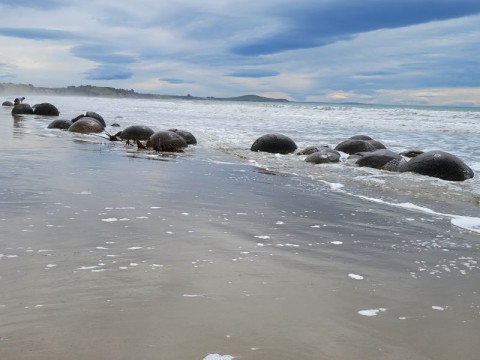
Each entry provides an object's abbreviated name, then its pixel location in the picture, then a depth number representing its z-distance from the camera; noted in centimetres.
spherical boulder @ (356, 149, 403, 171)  1047
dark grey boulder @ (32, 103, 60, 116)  2761
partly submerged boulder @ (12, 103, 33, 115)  2697
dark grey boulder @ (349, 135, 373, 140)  1563
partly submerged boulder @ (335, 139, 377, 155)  1341
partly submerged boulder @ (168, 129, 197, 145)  1496
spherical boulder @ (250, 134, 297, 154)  1364
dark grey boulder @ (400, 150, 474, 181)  961
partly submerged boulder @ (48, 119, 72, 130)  1831
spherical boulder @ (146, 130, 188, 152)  1294
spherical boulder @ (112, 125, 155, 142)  1556
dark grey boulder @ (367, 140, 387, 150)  1391
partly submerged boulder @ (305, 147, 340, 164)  1144
